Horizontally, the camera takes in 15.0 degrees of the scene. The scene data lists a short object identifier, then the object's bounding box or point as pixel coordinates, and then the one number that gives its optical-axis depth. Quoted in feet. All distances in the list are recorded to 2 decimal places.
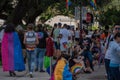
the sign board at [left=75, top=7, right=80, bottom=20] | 80.38
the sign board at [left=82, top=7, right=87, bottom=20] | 80.95
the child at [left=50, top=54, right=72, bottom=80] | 29.60
